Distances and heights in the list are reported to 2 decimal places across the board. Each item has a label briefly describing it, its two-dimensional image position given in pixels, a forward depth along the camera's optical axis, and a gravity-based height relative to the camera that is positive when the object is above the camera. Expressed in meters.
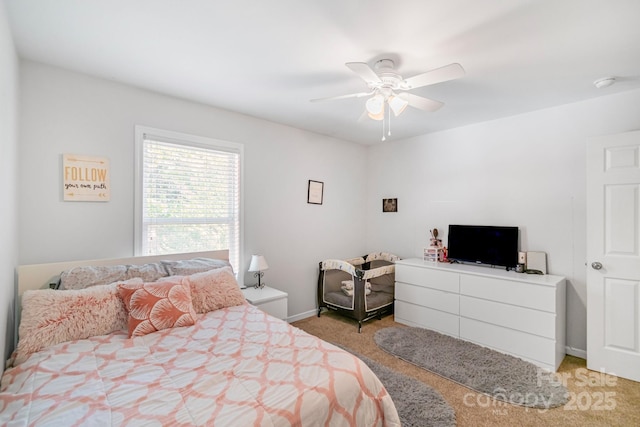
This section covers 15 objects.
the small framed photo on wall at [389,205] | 4.42 +0.17
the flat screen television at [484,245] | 3.29 -0.32
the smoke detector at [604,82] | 2.39 +1.12
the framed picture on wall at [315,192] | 4.00 +0.32
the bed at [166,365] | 1.20 -0.77
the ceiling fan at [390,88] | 1.93 +0.89
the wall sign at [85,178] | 2.33 +0.29
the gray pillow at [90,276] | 2.07 -0.45
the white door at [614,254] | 2.46 -0.31
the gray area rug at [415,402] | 1.97 -1.35
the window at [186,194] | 2.71 +0.21
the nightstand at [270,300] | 2.94 -0.86
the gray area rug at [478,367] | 2.25 -1.33
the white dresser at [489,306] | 2.70 -0.93
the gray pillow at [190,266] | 2.47 -0.45
